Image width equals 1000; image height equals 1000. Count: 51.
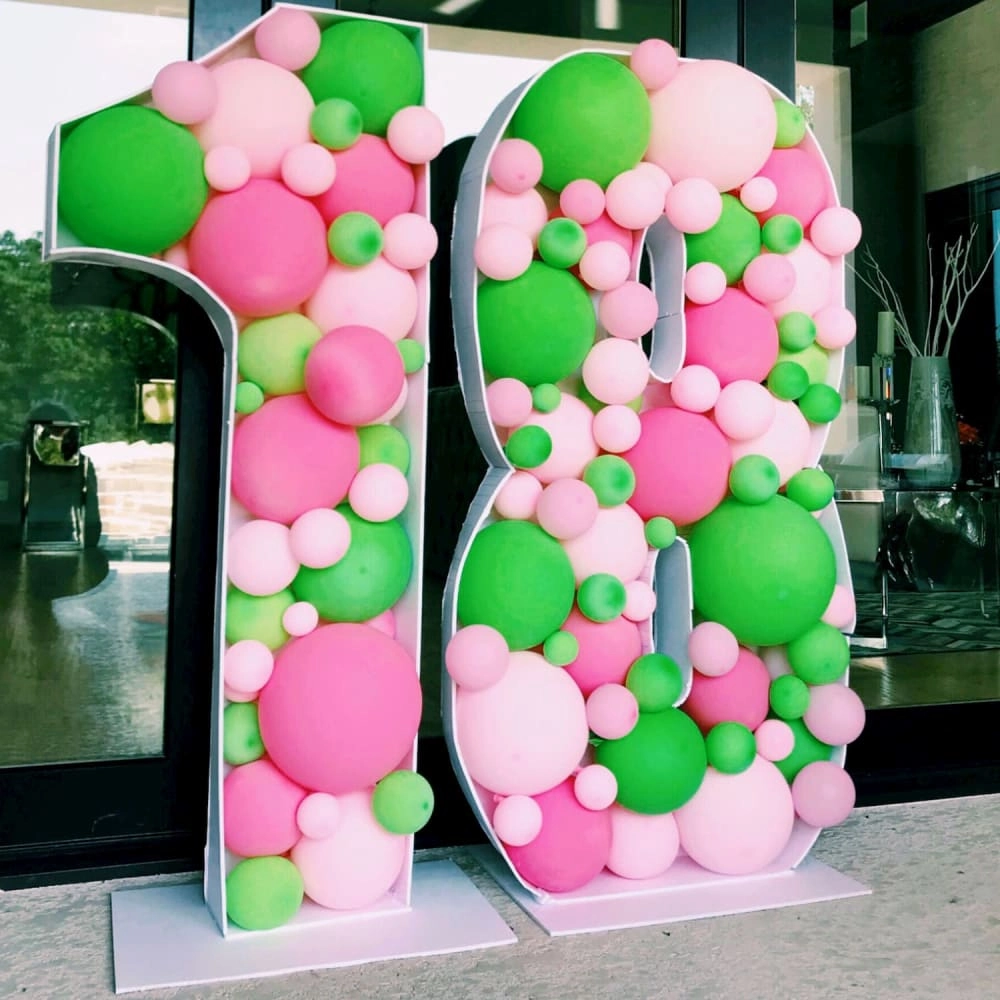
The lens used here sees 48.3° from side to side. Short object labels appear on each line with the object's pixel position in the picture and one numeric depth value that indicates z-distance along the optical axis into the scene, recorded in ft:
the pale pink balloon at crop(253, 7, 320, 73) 4.99
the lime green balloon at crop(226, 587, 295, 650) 5.06
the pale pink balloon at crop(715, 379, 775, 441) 5.74
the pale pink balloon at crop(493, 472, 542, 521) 5.46
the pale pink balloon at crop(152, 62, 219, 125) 4.76
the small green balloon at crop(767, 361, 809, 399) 5.88
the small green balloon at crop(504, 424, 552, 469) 5.31
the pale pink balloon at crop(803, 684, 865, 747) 5.90
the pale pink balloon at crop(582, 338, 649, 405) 5.48
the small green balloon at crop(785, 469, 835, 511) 5.92
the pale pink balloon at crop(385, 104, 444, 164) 5.13
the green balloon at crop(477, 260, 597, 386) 5.30
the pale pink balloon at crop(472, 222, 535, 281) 5.20
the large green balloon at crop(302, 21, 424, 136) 5.10
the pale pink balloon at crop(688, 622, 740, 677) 5.62
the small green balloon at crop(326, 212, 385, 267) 5.02
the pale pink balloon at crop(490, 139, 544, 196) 5.27
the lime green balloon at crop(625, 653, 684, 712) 5.54
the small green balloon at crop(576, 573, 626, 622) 5.45
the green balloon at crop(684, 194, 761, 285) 5.84
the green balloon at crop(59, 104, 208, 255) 4.72
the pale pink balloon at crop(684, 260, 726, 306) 5.77
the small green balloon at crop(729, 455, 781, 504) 5.69
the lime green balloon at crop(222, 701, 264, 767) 5.04
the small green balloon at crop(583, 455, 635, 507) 5.46
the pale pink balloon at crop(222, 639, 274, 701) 4.98
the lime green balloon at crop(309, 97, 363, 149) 4.97
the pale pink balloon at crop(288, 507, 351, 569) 4.93
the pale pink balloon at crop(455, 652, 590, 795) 5.27
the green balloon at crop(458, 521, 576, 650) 5.27
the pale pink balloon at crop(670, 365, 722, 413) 5.74
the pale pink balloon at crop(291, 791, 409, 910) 5.12
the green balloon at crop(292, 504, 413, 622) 5.07
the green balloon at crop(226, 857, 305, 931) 4.93
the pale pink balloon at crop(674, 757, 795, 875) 5.71
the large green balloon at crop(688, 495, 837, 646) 5.63
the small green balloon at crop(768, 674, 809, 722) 5.92
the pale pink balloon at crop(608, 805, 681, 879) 5.64
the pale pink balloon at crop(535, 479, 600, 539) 5.30
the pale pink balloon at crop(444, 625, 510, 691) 5.12
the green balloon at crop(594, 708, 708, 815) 5.47
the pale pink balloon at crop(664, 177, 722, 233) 5.62
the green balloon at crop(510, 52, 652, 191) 5.39
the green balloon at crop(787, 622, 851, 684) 5.90
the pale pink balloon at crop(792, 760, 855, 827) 5.78
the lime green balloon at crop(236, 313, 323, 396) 5.08
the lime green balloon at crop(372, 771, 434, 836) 5.09
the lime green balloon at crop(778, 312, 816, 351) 5.92
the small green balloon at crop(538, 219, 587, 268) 5.34
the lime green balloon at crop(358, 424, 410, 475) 5.23
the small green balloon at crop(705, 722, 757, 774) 5.69
